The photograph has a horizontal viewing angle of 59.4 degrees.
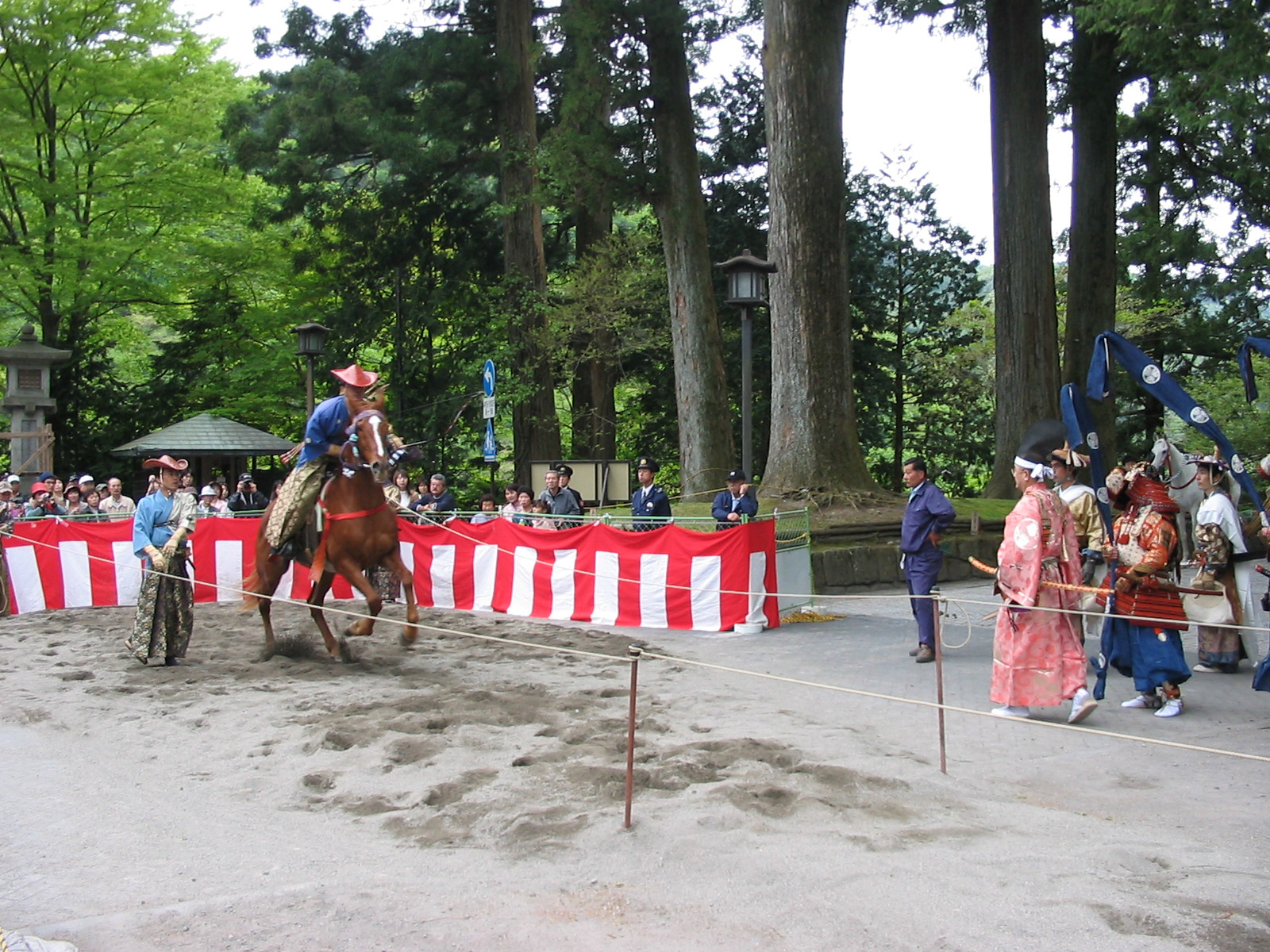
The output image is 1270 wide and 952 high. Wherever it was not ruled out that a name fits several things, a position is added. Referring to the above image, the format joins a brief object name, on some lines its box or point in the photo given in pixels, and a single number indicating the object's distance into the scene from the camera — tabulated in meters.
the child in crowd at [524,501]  15.26
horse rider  10.09
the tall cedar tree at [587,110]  19.27
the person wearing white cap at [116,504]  16.45
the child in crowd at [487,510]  14.81
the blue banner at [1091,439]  8.44
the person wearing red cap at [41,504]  16.64
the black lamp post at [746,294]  13.99
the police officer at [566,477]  14.91
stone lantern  23.17
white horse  9.63
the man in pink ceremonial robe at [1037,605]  7.46
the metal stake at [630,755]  5.23
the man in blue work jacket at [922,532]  10.41
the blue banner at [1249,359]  9.52
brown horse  9.98
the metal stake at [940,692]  6.26
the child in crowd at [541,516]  14.03
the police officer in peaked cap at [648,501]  13.70
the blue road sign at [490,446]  16.84
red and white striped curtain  12.05
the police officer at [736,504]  12.93
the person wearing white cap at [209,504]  17.41
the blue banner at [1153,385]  8.00
